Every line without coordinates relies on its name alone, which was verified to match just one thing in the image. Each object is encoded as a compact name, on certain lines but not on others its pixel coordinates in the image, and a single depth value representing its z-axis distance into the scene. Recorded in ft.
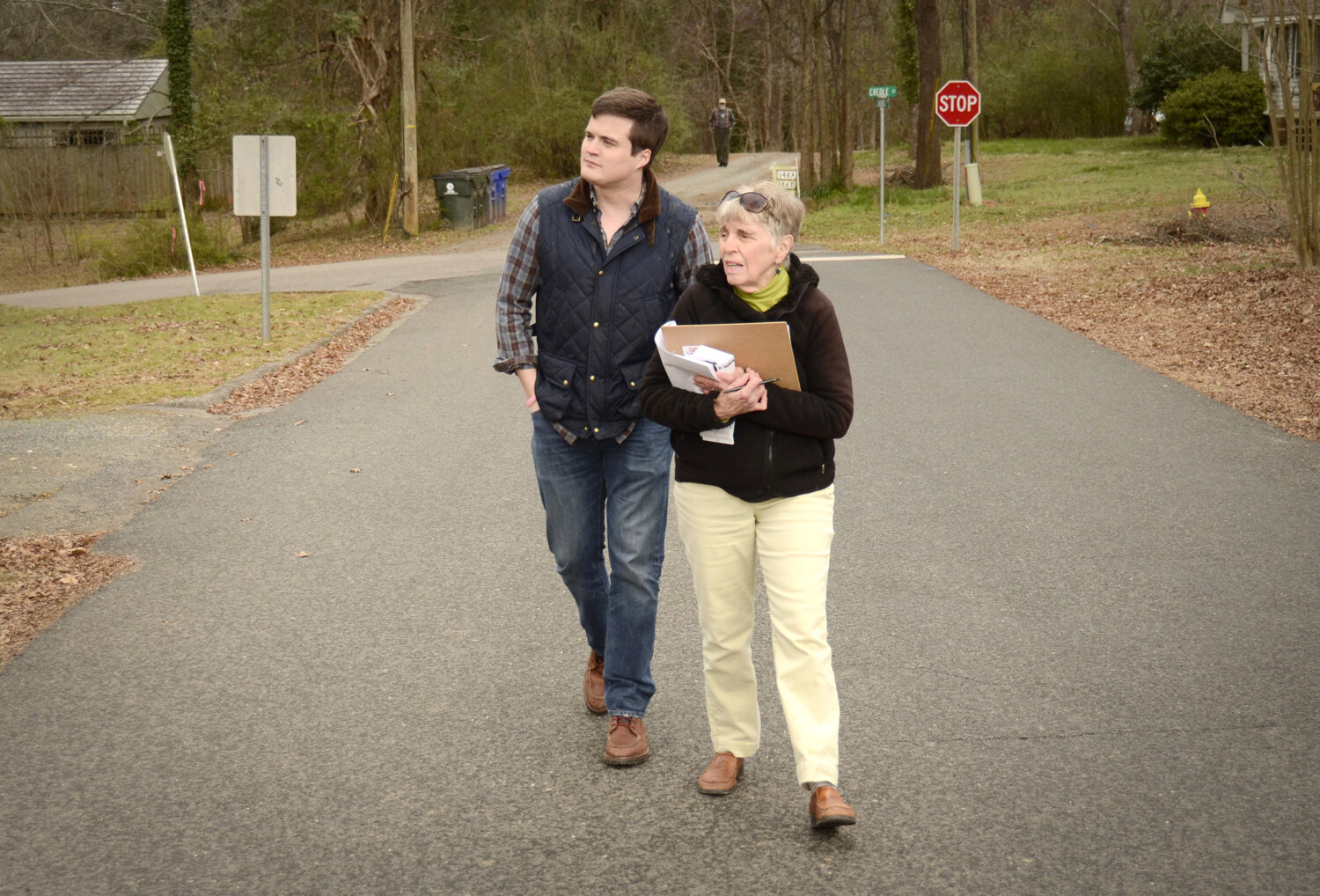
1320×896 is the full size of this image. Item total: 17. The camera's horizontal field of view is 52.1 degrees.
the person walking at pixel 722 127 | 150.10
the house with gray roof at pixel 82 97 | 142.82
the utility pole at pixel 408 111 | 88.58
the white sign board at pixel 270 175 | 44.68
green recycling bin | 99.50
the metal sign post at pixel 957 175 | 69.77
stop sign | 73.77
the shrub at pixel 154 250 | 84.17
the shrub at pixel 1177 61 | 148.56
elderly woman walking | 11.82
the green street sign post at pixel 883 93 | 76.28
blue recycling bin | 106.73
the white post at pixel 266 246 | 44.98
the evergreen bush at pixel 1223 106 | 131.34
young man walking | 13.47
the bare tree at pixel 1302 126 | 48.52
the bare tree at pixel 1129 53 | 170.19
